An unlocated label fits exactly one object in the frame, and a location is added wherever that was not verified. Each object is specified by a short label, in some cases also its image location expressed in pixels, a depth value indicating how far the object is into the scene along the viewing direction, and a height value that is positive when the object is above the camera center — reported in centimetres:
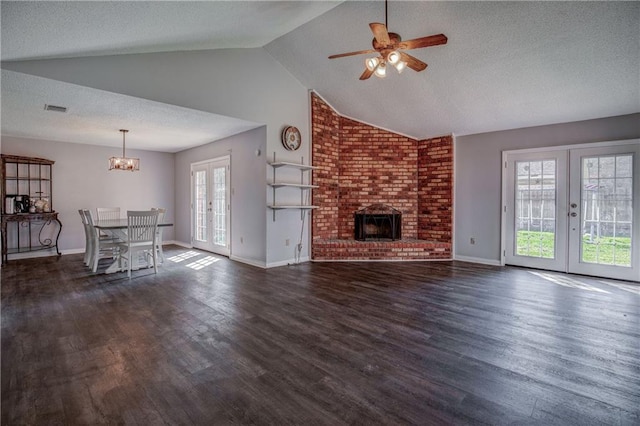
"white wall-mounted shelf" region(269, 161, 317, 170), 505 +70
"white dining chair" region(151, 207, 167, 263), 503 -48
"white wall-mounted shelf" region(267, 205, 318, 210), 509 +1
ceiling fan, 275 +147
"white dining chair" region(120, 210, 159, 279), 448 -41
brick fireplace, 590 +53
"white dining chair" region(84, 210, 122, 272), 474 -55
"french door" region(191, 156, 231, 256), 626 +5
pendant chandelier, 545 +77
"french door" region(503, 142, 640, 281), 440 -2
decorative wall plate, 531 +119
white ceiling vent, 408 +130
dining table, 444 -30
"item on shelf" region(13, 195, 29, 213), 571 +5
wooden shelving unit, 564 +0
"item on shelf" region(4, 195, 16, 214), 565 +3
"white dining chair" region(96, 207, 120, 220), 607 -12
